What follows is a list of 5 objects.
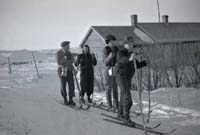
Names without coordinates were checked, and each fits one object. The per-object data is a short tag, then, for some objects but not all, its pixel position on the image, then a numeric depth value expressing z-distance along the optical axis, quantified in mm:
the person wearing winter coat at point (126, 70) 4688
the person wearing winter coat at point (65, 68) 6410
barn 9312
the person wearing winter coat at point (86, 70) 6660
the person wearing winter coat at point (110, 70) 5117
